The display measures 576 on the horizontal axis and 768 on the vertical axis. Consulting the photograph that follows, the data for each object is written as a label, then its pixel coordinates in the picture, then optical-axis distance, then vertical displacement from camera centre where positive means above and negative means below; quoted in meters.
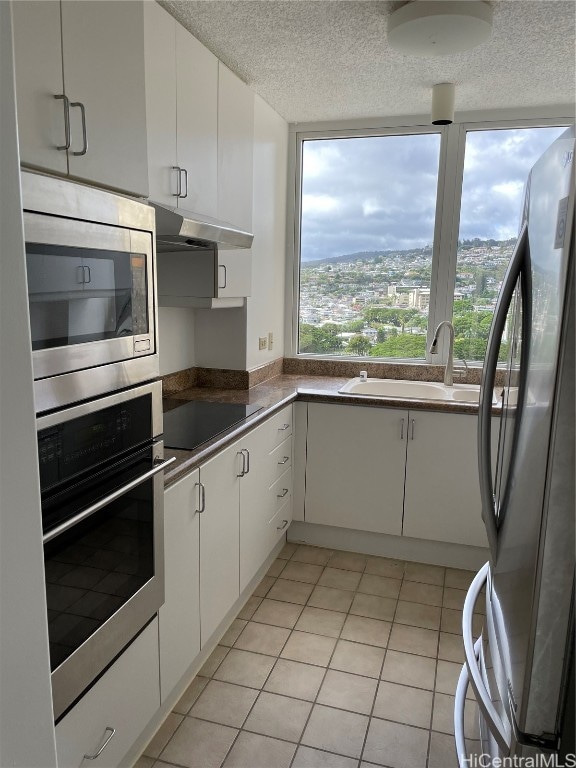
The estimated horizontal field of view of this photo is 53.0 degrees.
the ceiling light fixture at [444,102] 2.76 +0.90
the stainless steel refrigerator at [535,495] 0.77 -0.30
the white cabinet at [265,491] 2.51 -0.95
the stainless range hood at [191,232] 1.94 +0.20
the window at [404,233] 3.32 +0.35
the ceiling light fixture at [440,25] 1.95 +0.92
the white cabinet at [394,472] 2.94 -0.95
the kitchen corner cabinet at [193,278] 2.58 +0.04
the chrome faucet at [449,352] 3.27 -0.34
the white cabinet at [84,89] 1.16 +0.43
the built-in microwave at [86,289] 1.16 -0.01
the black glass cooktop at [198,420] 2.11 -0.55
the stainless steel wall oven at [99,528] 1.27 -0.60
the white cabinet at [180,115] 2.03 +0.65
